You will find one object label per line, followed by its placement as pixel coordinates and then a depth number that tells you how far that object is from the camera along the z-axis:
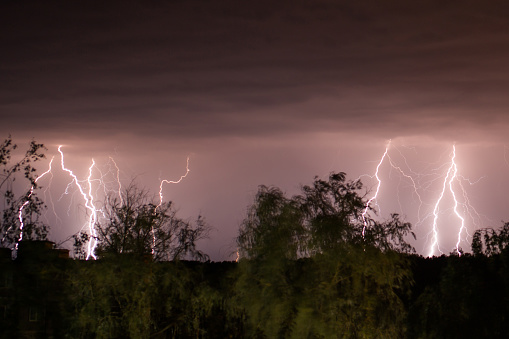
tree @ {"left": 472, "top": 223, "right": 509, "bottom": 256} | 21.23
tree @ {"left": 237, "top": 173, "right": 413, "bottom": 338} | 18.75
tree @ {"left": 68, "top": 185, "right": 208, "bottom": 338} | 18.92
